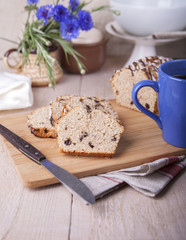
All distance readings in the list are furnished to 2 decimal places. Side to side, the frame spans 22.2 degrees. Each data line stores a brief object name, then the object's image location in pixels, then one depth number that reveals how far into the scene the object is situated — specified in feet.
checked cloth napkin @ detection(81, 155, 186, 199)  2.01
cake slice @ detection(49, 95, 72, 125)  2.36
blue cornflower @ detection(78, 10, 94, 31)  2.85
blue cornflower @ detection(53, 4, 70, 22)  2.81
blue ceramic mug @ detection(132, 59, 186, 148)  2.15
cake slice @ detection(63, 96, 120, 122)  2.29
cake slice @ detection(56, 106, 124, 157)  2.21
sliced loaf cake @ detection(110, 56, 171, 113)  2.61
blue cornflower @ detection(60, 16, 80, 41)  2.84
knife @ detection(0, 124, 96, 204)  1.94
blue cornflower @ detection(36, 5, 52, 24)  2.82
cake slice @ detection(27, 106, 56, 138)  2.34
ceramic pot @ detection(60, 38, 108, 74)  3.11
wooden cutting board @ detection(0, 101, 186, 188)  2.10
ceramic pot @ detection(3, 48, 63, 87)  2.97
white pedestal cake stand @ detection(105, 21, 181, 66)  2.95
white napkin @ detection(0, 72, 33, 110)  2.74
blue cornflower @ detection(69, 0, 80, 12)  2.89
